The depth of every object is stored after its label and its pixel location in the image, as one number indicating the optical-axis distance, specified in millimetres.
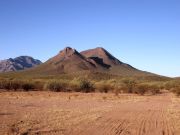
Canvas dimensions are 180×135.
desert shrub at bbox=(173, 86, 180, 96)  31083
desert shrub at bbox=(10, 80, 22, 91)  39168
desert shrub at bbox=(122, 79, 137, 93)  38119
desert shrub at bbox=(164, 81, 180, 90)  47005
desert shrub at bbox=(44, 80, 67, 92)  39891
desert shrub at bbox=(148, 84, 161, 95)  36665
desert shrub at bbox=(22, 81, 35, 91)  39276
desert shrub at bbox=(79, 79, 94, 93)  39710
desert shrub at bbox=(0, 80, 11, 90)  39023
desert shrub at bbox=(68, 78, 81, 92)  40014
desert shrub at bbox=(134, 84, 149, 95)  36112
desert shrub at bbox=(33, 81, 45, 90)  40940
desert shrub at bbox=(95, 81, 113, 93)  39421
